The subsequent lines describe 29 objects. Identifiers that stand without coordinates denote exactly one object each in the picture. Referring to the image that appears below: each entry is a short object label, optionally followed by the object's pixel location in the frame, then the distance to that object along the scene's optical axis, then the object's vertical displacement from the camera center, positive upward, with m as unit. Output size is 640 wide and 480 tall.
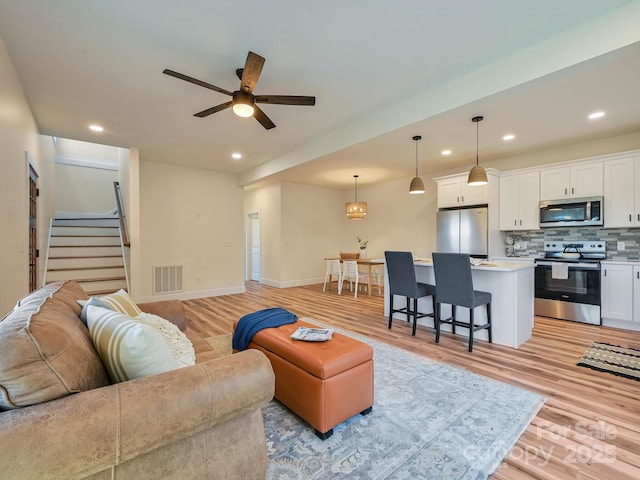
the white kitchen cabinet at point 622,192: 3.92 +0.64
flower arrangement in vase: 7.39 -0.18
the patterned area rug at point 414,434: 1.56 -1.21
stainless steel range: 4.18 -0.63
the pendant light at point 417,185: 4.32 +0.79
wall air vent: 5.80 -0.80
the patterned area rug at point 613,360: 2.70 -1.21
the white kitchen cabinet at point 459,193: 5.07 +0.83
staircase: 4.87 -0.32
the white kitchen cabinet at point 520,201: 4.78 +0.64
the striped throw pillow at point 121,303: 1.70 -0.39
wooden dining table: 6.23 -0.51
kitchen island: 3.28 -0.71
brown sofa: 0.83 -0.56
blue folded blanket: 2.41 -0.71
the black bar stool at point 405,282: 3.74 -0.57
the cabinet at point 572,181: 4.22 +0.87
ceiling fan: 2.36 +1.27
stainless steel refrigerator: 5.05 +0.15
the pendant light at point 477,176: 3.60 +0.77
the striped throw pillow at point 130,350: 1.15 -0.44
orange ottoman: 1.78 -0.89
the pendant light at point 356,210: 6.62 +0.66
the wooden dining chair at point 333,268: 6.87 -0.69
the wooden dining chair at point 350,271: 6.45 -0.71
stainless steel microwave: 4.19 +0.40
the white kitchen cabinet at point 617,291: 3.91 -0.71
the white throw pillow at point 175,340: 1.48 -0.57
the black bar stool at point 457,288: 3.16 -0.54
